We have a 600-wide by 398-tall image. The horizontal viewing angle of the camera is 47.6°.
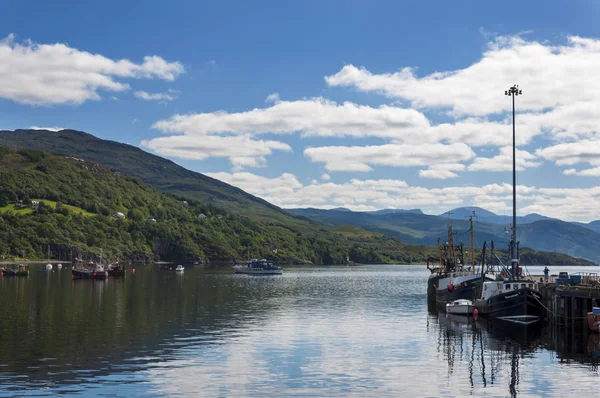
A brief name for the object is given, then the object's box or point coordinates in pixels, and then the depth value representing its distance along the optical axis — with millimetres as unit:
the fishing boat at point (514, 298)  92812
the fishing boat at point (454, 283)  121688
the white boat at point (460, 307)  106519
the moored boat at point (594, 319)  78581
